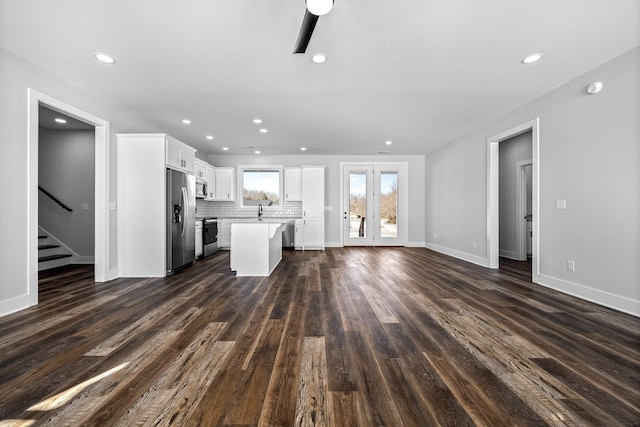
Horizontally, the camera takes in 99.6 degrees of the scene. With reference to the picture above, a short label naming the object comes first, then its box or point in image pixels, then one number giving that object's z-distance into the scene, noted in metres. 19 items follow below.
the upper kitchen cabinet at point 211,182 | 6.87
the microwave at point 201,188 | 6.25
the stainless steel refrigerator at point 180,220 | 4.42
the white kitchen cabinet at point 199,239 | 5.91
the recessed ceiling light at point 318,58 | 2.81
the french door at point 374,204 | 8.00
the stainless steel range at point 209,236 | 6.13
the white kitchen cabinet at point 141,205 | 4.27
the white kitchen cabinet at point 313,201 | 7.48
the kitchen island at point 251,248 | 4.31
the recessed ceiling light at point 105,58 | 2.83
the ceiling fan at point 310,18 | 1.71
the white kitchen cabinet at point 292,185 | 7.58
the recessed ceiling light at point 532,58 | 2.84
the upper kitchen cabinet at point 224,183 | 7.39
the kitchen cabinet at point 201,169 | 6.29
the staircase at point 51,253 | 4.76
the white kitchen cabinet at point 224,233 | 7.28
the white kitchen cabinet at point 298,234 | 7.41
